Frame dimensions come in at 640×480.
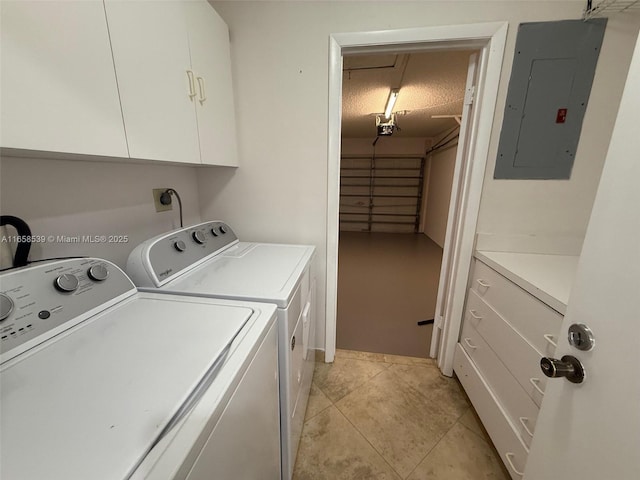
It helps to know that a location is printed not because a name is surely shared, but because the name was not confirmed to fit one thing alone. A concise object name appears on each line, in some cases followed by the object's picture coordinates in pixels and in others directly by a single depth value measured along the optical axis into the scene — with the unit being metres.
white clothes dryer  0.90
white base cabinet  0.99
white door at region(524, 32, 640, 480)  0.47
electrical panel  1.20
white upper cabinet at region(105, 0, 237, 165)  0.77
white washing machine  0.37
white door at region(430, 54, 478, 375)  1.41
